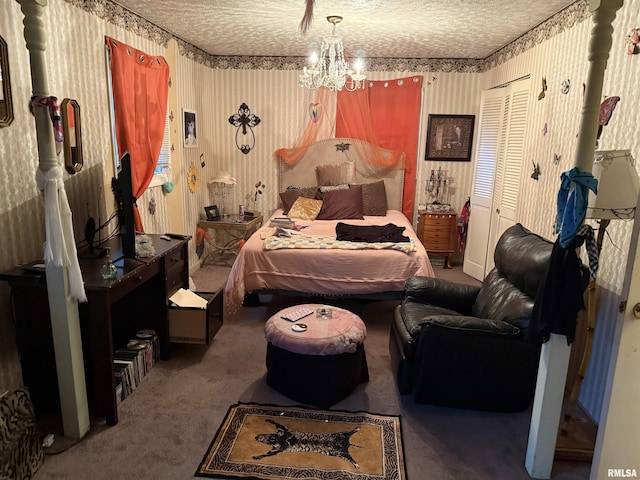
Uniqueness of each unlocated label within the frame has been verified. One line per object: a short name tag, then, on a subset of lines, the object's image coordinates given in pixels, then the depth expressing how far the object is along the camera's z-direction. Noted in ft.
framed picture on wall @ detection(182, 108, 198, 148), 16.69
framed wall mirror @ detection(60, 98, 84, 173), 9.63
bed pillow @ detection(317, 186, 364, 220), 17.29
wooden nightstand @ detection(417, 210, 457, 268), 18.28
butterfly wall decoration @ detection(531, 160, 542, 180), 12.96
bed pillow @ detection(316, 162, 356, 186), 18.85
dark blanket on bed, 13.68
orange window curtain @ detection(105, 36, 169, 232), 11.33
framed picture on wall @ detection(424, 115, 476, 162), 18.69
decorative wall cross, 19.30
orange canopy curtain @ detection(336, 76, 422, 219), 18.52
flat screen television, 9.11
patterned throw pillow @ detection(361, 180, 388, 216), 18.13
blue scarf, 6.11
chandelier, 12.58
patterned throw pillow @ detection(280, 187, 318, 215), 18.40
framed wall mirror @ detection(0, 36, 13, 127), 7.77
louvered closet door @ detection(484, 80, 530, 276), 14.38
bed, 12.56
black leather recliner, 8.48
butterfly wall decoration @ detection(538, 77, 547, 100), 12.70
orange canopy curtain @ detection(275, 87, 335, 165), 18.78
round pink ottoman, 8.81
